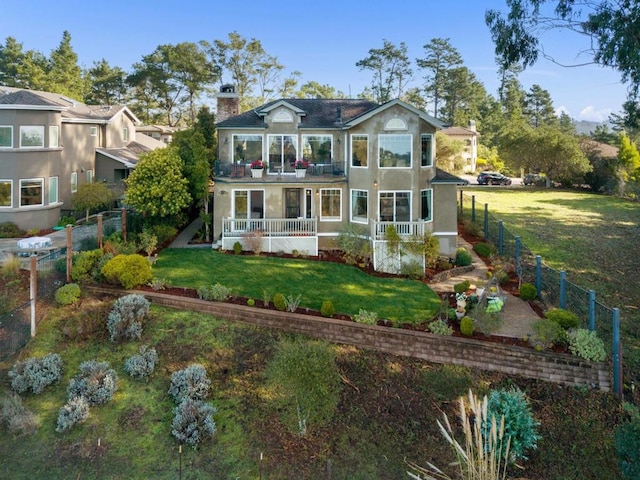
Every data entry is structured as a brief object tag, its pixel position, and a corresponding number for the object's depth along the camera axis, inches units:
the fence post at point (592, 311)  525.3
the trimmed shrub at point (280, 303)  587.2
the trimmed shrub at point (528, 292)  663.1
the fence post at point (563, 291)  593.1
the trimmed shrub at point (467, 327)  540.1
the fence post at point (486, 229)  1005.1
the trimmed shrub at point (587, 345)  497.0
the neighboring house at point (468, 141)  2608.3
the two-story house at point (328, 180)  856.9
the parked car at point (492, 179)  2118.6
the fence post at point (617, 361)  486.9
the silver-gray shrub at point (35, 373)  447.2
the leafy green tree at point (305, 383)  410.0
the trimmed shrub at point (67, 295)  572.5
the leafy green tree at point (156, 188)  839.7
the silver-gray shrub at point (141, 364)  474.3
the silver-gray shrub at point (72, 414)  405.7
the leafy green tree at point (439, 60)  2851.9
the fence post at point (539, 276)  677.9
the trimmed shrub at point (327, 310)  578.2
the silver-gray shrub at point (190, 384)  446.9
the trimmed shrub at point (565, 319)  537.3
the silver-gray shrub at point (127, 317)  528.4
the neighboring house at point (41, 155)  917.8
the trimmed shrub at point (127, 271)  610.2
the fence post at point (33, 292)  526.6
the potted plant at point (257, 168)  890.6
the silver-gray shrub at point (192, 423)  398.0
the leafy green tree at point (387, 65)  2475.4
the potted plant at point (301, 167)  892.0
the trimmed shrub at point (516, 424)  398.9
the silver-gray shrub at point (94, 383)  436.5
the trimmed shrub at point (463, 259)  821.2
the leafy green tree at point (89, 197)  1007.0
